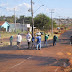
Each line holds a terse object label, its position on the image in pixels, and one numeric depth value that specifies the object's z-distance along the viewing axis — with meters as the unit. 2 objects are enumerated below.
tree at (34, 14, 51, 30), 57.84
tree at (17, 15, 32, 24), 86.85
